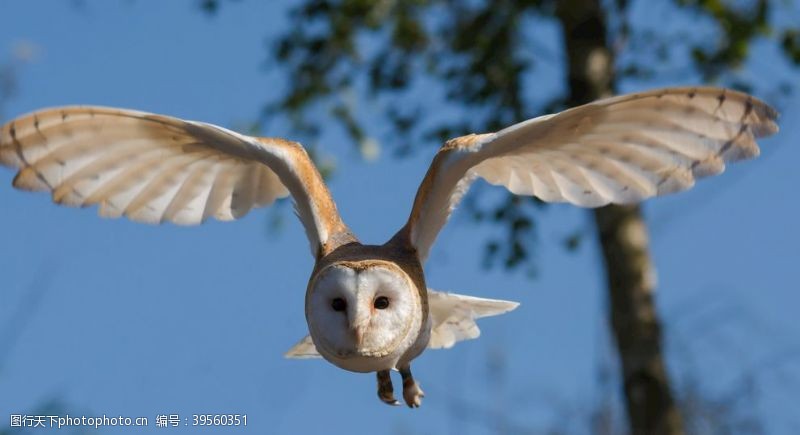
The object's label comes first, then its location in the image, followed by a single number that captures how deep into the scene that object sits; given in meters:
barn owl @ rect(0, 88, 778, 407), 7.64
